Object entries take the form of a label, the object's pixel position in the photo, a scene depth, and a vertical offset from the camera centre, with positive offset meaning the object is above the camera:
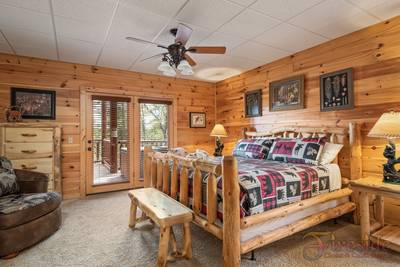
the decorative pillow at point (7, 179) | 2.49 -0.53
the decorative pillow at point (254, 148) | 3.41 -0.26
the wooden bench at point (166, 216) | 1.86 -0.77
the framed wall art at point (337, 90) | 2.94 +0.60
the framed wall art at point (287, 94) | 3.59 +0.68
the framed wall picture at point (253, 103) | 4.36 +0.61
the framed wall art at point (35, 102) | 3.63 +0.57
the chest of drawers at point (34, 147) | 3.15 -0.19
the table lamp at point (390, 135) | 2.12 -0.04
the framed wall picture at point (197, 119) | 5.34 +0.35
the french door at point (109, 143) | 4.20 -0.19
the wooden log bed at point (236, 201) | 1.73 -0.73
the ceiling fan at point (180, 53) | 2.54 +0.99
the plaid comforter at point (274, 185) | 1.88 -0.53
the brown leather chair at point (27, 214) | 2.08 -0.84
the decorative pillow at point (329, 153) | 2.76 -0.28
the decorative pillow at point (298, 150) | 2.76 -0.25
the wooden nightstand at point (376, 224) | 2.06 -0.92
